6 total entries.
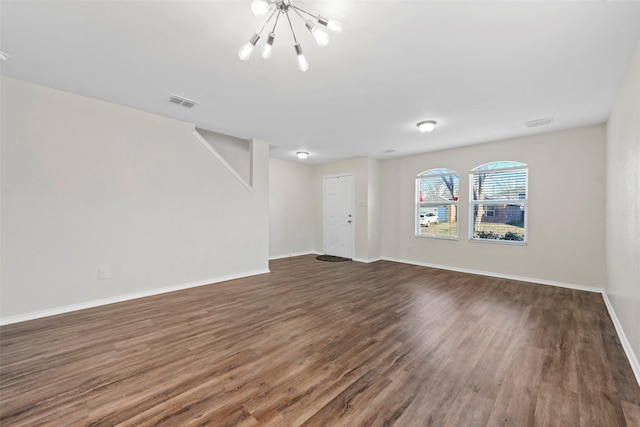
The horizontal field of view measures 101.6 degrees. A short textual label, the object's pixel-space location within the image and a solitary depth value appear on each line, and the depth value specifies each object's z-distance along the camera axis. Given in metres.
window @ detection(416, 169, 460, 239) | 5.59
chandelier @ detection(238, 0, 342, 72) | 1.55
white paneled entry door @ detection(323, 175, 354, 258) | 6.79
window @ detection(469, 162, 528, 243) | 4.75
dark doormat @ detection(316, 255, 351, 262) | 6.53
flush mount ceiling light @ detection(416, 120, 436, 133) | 3.91
